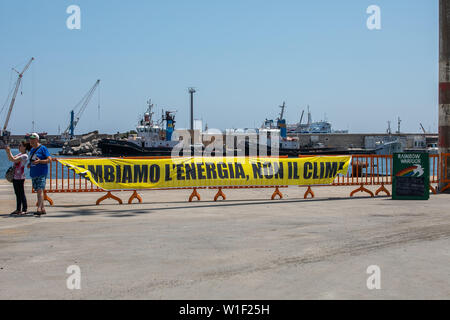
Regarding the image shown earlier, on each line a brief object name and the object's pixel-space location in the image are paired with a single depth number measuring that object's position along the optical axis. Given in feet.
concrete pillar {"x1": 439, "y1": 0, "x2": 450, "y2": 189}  52.42
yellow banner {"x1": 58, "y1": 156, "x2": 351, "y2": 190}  45.29
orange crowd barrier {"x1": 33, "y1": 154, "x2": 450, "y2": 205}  45.98
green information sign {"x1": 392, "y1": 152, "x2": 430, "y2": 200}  48.01
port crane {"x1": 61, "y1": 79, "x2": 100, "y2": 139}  521.04
